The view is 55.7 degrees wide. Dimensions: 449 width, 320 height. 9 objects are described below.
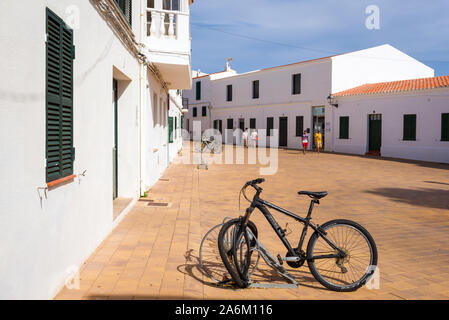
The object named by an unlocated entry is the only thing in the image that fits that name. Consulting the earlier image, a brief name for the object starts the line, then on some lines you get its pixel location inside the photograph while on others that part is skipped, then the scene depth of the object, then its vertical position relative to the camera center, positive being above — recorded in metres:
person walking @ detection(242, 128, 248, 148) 32.16 +0.37
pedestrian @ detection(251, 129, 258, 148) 31.88 +0.30
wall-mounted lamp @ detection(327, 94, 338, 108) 27.98 +2.72
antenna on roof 46.99 +8.60
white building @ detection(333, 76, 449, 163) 21.31 +1.30
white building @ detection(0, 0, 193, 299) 2.78 +0.06
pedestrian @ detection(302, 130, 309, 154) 25.67 +0.17
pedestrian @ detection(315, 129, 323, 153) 25.92 +0.12
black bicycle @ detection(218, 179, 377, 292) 4.06 -1.05
